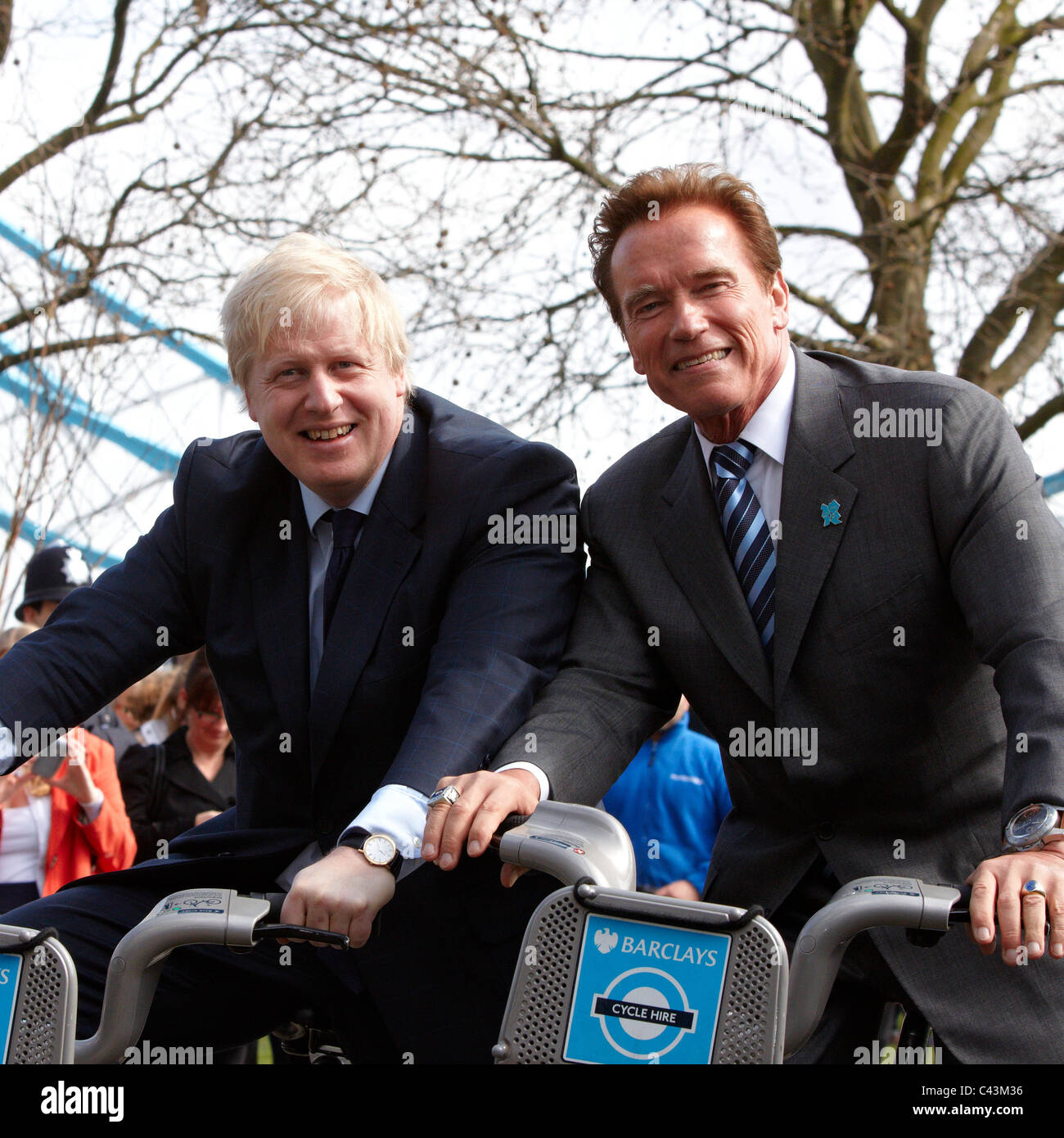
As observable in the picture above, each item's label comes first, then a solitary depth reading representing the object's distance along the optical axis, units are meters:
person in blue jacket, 4.77
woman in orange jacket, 4.45
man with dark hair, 2.17
